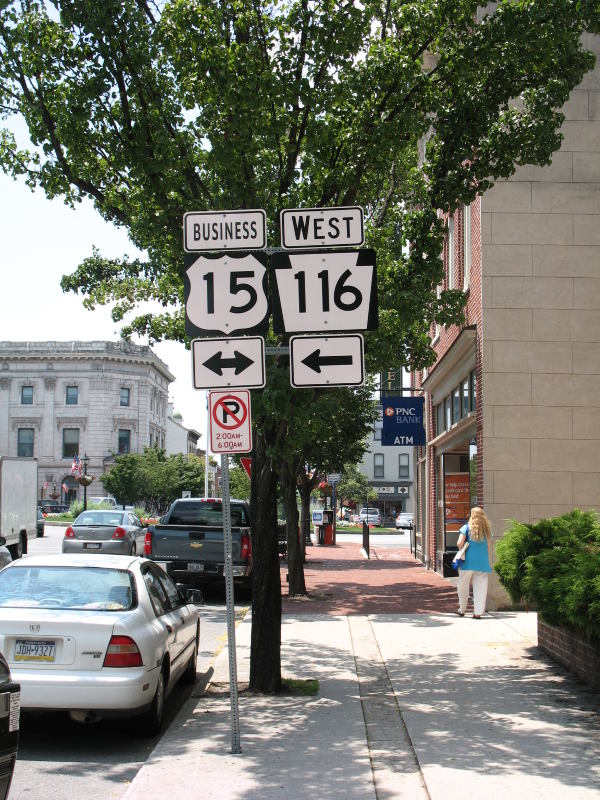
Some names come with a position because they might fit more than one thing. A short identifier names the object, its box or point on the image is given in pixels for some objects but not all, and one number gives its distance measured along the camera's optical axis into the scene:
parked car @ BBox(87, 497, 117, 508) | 70.38
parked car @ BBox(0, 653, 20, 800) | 4.27
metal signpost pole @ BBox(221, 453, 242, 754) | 6.55
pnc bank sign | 22.64
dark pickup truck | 16.64
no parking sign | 6.75
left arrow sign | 7.00
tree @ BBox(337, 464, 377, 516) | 89.56
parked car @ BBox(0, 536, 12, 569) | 18.05
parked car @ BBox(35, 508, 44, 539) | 40.48
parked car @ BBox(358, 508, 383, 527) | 77.18
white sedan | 6.72
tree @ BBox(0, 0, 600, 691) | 8.91
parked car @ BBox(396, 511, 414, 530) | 67.95
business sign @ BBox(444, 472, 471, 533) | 20.83
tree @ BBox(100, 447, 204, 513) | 81.19
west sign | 7.36
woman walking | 13.99
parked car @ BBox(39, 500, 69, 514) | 76.64
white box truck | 26.09
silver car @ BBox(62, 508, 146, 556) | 23.64
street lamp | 62.71
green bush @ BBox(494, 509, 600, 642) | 7.47
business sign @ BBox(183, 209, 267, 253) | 7.21
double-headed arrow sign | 6.88
